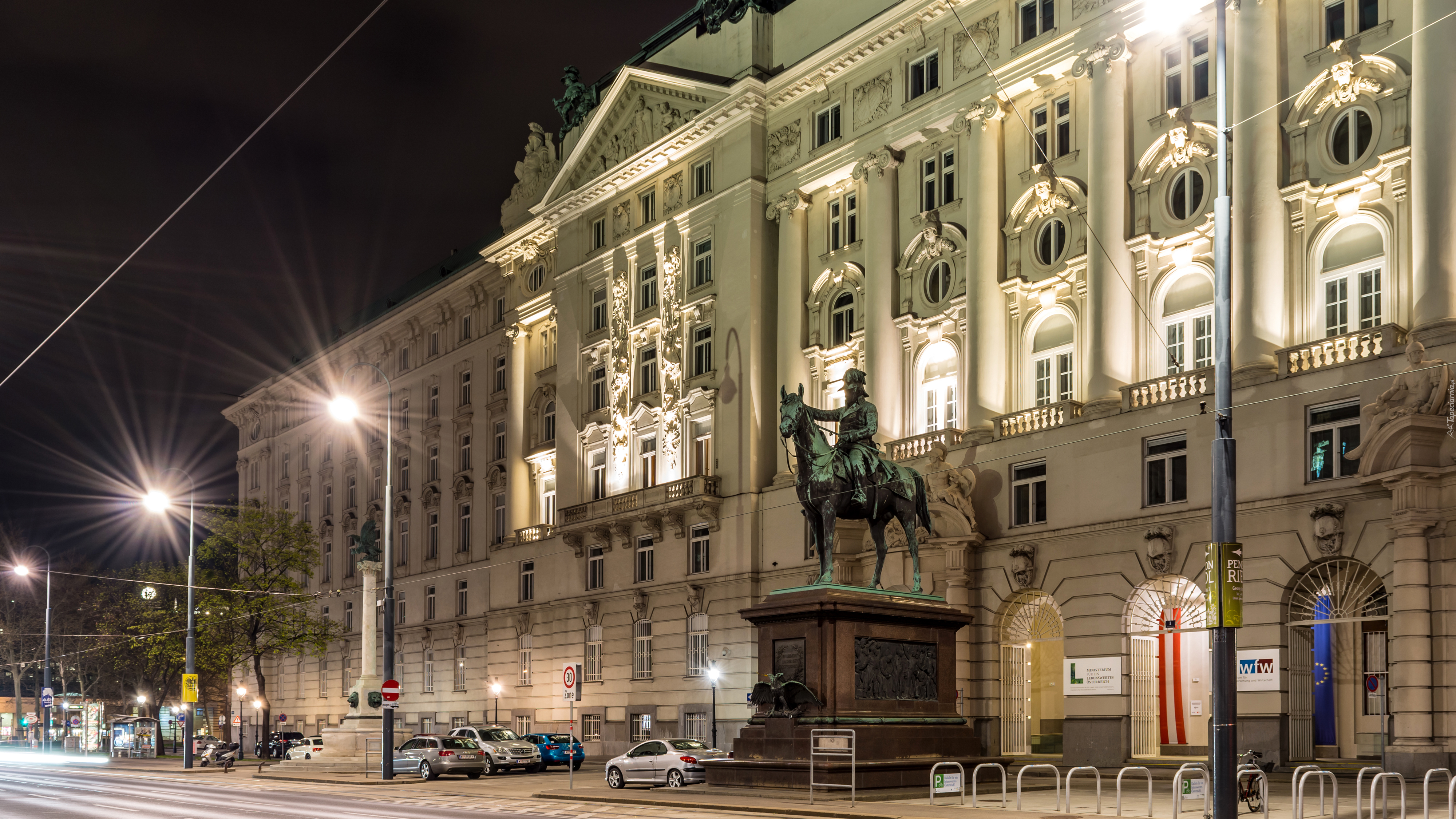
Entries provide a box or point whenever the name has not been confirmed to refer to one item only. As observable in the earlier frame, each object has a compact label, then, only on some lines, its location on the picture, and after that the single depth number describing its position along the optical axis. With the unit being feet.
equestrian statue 101.96
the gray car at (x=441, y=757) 150.61
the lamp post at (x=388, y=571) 141.49
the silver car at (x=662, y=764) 119.14
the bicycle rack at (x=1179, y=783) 73.31
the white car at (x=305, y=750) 187.83
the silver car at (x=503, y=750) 158.40
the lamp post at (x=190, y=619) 187.23
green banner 58.70
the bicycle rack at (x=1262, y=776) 70.59
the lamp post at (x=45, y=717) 242.37
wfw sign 112.98
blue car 171.12
